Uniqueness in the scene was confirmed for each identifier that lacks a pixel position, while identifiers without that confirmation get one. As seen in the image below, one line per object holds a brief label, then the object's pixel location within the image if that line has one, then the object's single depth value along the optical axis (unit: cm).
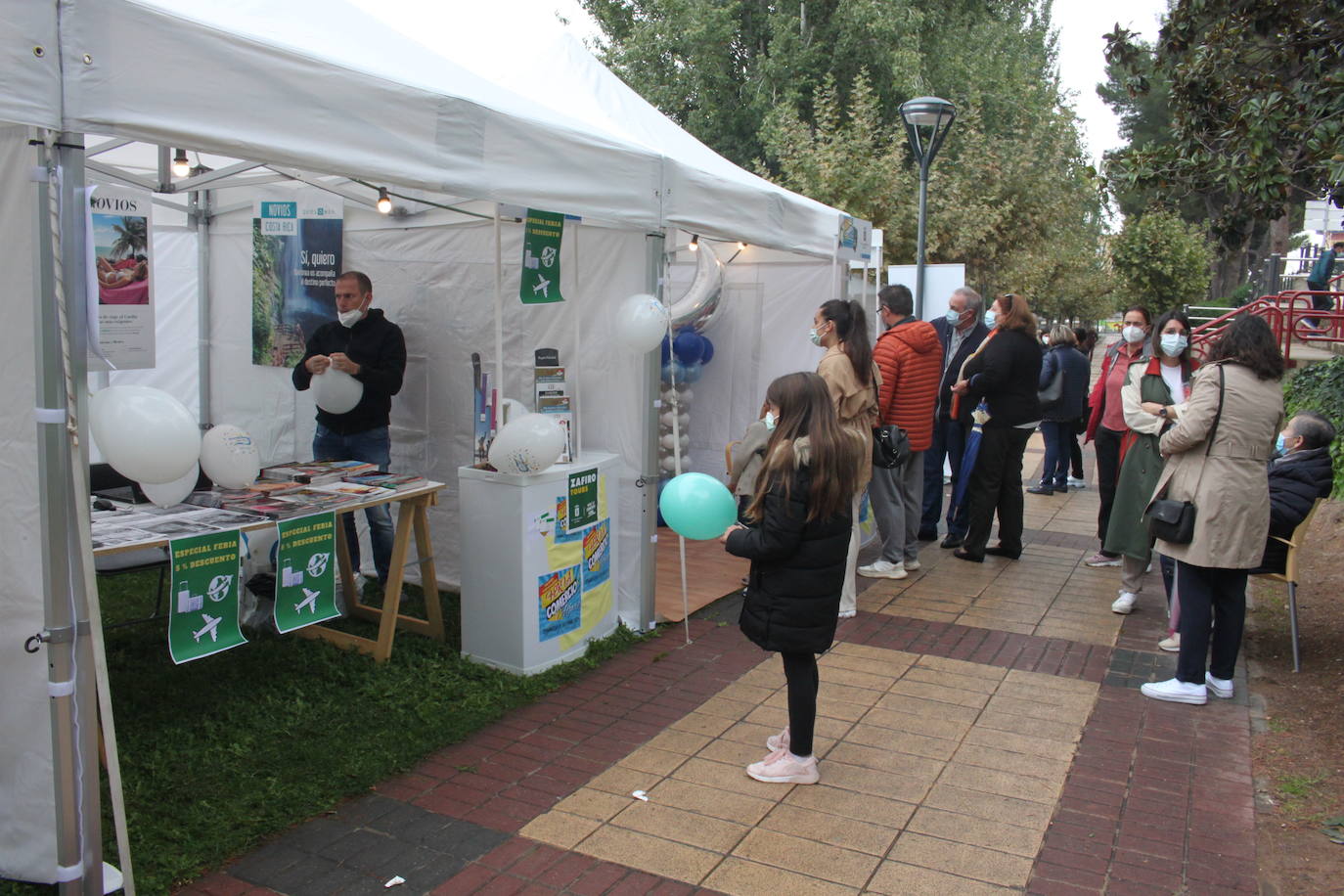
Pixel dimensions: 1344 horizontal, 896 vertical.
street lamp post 915
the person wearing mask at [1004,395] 680
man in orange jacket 633
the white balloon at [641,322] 489
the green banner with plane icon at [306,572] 407
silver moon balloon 733
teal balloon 363
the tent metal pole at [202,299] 630
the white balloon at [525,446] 448
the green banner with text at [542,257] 472
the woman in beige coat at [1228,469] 431
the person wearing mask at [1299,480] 495
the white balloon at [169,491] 385
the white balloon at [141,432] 304
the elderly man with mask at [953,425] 773
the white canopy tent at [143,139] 242
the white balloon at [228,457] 408
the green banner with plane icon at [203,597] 352
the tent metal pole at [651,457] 506
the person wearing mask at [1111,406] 651
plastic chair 491
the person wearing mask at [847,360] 532
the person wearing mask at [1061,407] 948
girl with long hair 329
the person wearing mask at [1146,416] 564
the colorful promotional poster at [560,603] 470
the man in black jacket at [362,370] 534
